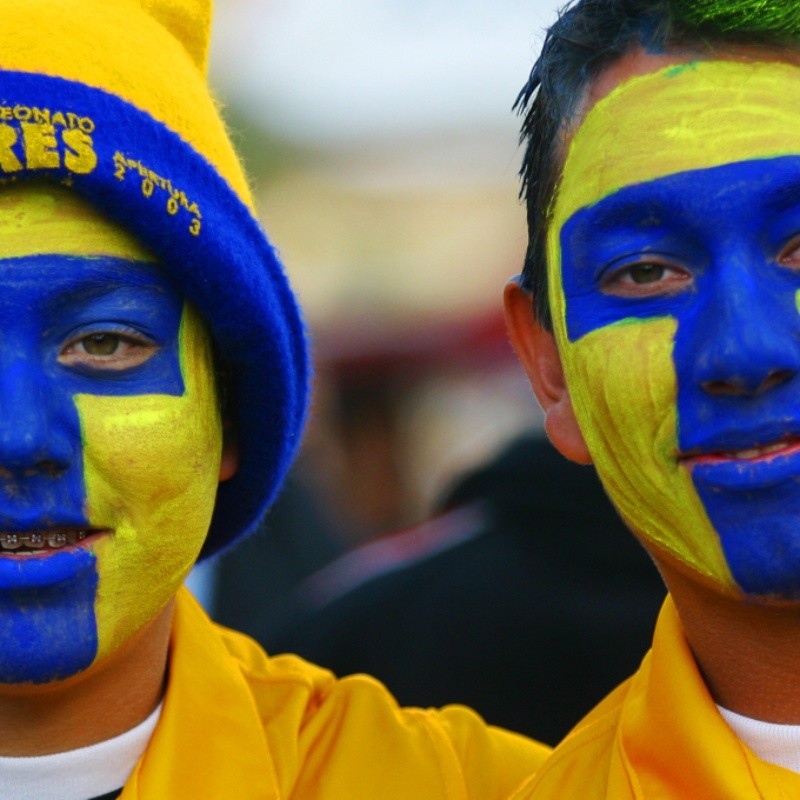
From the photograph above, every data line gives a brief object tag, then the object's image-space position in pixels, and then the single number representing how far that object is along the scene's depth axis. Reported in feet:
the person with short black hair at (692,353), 14.49
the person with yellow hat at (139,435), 15.79
